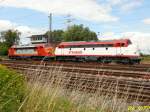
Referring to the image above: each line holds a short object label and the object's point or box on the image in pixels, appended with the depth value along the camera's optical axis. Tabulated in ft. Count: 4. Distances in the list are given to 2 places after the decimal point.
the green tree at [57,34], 388.90
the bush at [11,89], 16.92
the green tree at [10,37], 287.48
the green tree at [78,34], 267.59
